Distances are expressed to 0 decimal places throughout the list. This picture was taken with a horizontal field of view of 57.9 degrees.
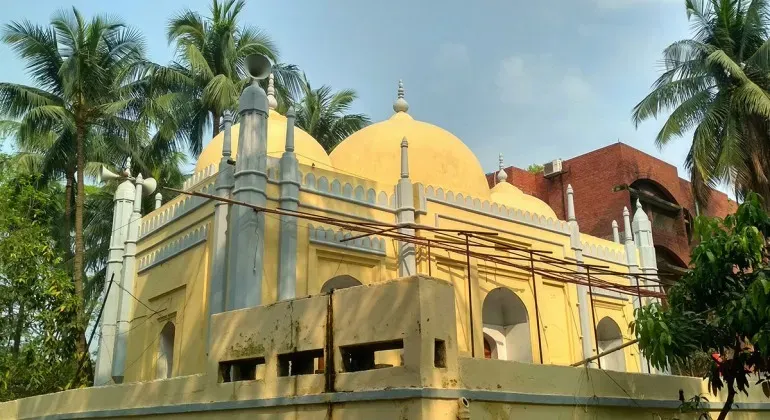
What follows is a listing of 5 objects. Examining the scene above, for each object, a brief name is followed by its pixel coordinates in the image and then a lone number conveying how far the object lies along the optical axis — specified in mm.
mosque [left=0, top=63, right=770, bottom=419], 6137
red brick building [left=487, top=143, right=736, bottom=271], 25212
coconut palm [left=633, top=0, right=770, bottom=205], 15984
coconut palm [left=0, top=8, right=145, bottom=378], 16578
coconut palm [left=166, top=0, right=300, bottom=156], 20578
